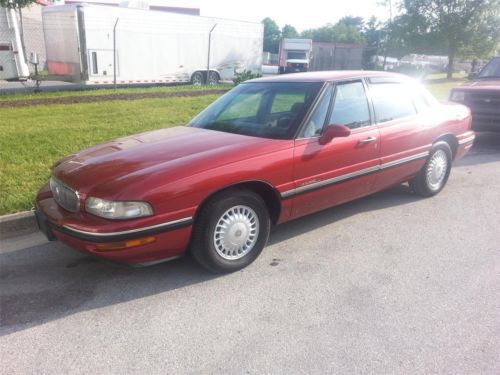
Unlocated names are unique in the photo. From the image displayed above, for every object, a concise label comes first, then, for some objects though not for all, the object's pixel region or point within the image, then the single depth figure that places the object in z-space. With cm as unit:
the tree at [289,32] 10422
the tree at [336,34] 8569
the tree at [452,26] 2952
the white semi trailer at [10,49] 1541
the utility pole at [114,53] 1604
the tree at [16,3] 1260
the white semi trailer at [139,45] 1556
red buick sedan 306
